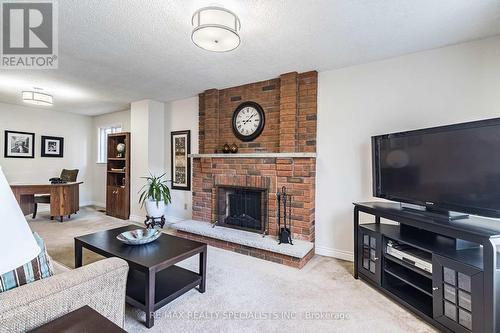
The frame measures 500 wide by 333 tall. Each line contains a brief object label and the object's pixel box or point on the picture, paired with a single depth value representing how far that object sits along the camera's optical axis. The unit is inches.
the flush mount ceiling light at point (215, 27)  71.3
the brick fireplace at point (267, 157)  123.6
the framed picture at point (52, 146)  219.3
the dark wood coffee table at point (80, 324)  36.0
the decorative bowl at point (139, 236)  84.1
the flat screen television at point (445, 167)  65.8
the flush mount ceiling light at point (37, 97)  149.1
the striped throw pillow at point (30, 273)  42.4
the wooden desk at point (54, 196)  170.6
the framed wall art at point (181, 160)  179.0
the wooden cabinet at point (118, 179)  194.2
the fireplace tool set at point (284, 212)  121.6
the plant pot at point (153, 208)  166.6
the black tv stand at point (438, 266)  58.3
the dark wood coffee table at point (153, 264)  69.9
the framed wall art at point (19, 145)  198.8
